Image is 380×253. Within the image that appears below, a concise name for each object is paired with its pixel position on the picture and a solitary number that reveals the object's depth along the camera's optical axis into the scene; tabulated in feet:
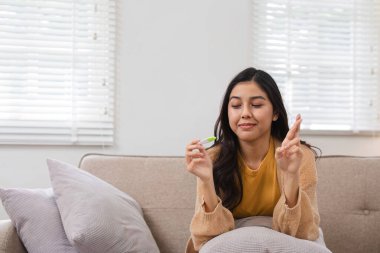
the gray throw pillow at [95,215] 5.26
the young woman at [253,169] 4.91
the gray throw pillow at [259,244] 4.08
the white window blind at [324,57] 8.72
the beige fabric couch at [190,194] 6.69
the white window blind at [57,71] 7.93
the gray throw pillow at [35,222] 5.31
